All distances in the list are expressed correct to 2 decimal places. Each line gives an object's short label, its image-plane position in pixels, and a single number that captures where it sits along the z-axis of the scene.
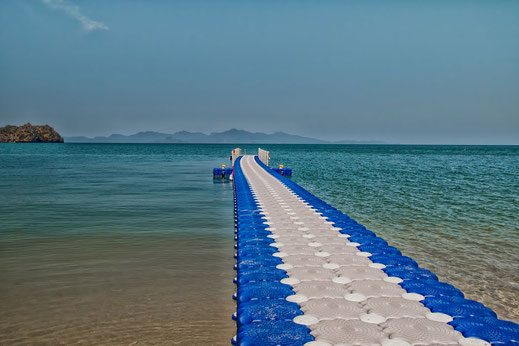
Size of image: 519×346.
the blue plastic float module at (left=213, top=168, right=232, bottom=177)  26.62
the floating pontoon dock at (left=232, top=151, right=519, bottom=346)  3.64
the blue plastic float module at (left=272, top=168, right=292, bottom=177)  27.86
